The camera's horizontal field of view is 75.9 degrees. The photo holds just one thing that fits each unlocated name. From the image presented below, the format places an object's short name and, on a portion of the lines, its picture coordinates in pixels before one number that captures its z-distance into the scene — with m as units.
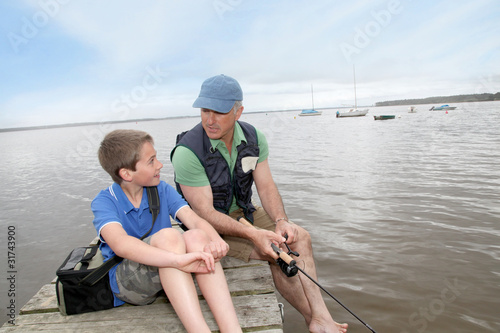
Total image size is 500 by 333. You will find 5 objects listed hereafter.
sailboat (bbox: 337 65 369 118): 63.57
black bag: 2.22
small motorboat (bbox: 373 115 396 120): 47.15
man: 2.77
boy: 2.07
